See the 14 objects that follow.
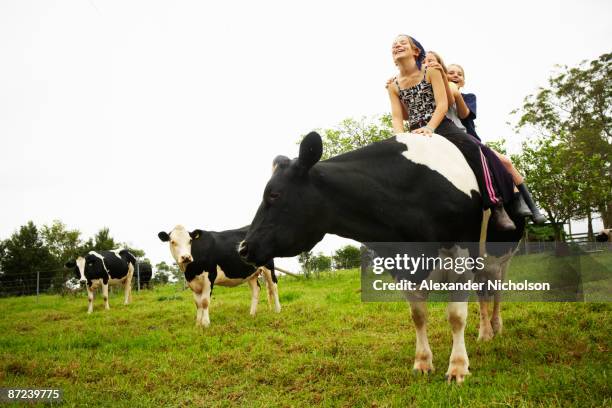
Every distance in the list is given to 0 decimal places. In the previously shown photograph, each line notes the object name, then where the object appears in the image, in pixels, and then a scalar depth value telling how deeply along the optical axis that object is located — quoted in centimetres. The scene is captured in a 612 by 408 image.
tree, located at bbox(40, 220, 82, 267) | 5603
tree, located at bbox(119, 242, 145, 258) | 5549
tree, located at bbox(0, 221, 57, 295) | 4603
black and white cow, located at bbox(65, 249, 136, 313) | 1609
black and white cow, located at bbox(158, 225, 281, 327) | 1020
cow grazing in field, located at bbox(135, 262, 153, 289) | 2798
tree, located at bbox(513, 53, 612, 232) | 2390
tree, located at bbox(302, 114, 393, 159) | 2989
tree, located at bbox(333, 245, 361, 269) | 2923
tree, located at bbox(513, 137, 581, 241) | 2117
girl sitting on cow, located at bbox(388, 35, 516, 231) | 404
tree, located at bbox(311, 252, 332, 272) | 2323
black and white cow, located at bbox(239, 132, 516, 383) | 363
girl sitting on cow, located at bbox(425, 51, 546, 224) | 434
